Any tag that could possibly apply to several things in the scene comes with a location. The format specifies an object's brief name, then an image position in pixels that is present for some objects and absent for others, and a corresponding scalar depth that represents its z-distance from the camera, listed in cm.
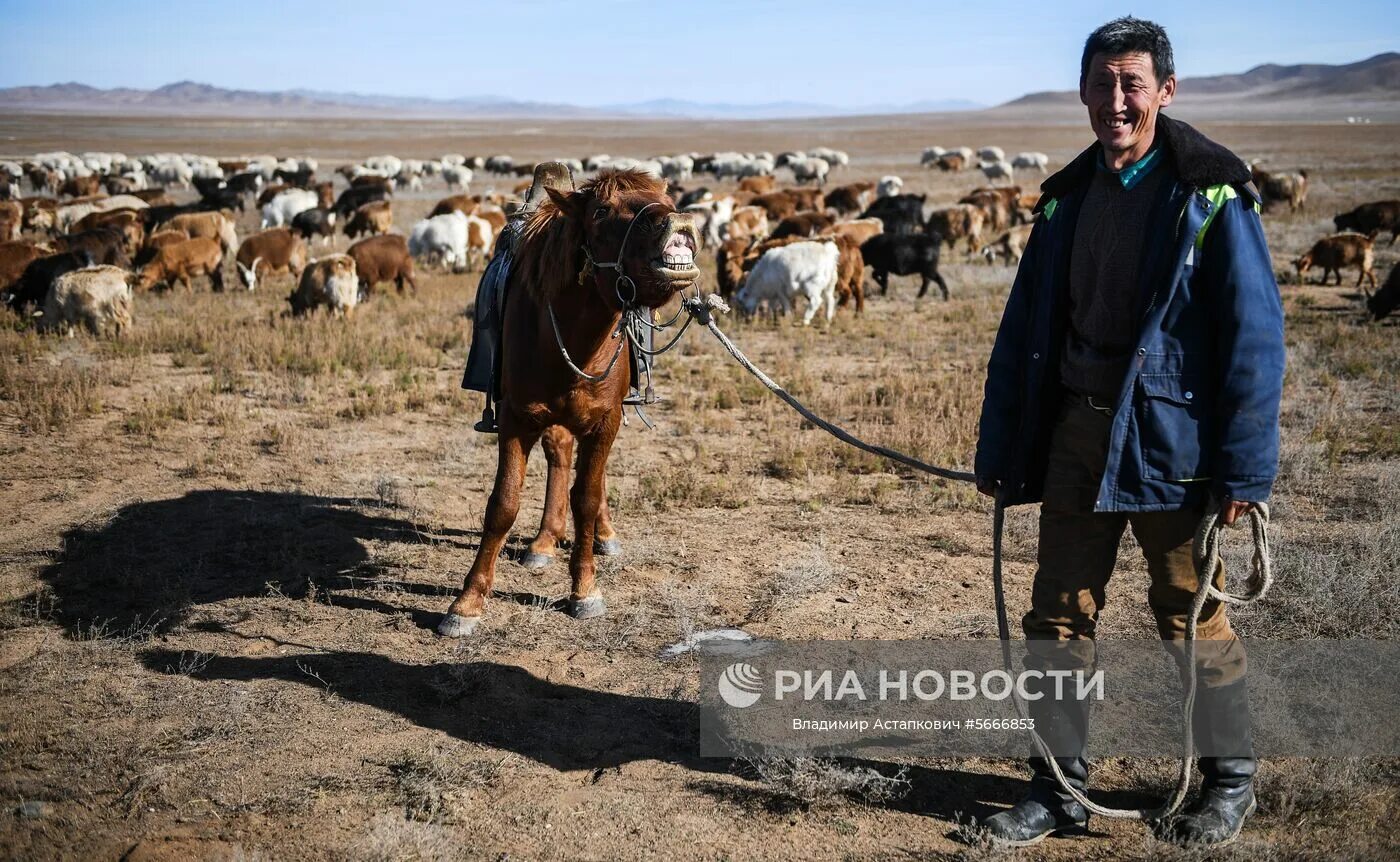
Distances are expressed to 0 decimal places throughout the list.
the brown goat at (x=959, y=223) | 2495
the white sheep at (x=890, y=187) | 3706
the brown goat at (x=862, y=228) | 2044
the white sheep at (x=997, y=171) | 5000
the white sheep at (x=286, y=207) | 2825
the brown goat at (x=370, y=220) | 2608
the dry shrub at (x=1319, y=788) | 356
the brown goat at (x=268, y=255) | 1809
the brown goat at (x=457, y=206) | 2495
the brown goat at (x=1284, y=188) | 2994
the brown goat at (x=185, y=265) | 1688
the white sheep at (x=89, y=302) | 1338
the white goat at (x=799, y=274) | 1539
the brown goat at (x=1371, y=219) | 2275
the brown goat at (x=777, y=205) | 2744
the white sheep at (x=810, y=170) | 4934
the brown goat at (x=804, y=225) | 2180
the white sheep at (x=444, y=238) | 2120
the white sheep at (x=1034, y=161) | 5741
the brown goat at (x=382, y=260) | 1691
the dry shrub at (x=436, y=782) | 368
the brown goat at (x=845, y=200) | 3241
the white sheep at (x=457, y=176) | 5033
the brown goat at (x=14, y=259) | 1458
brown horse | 434
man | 290
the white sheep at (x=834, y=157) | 5859
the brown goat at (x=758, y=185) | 3294
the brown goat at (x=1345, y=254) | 1712
